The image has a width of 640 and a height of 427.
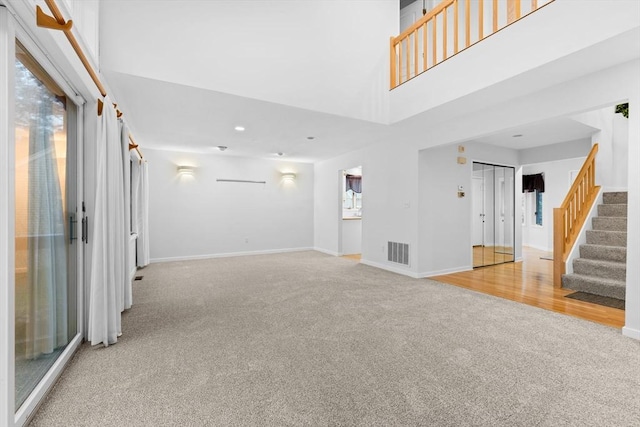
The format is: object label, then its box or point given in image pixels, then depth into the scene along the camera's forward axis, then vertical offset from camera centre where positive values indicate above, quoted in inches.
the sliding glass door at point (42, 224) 60.7 -3.1
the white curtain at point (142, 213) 195.9 -1.2
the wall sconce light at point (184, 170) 245.3 +35.3
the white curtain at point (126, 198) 120.6 +5.7
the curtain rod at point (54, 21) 56.7 +39.0
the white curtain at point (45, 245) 65.6 -8.6
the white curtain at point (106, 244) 91.4 -10.9
